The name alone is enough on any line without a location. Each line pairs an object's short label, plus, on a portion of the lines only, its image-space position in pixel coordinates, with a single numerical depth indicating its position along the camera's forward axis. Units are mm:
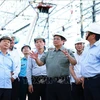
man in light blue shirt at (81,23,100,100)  2668
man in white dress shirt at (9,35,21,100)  3495
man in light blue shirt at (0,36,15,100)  2850
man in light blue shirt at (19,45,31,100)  4035
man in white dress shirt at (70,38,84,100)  3489
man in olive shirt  2920
